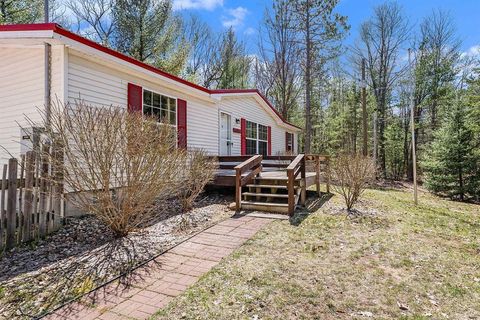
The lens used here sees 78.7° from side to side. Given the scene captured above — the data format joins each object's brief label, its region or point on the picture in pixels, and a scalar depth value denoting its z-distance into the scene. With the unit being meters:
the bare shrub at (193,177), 6.59
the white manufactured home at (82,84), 5.56
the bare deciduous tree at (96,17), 19.17
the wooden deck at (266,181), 6.68
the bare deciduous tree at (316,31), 15.85
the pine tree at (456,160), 12.48
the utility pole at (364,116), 15.92
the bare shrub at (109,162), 4.39
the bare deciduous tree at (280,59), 18.48
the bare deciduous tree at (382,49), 20.94
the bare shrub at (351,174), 6.86
